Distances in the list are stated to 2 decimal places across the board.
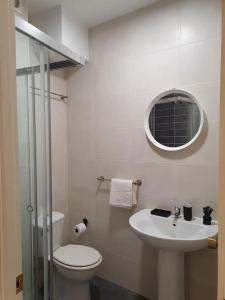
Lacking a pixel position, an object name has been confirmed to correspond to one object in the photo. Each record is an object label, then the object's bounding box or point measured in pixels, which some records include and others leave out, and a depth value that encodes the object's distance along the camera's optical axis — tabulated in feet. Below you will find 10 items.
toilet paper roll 7.07
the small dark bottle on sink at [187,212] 5.45
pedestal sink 4.61
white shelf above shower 4.59
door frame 2.27
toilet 5.78
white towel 6.39
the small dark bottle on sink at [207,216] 5.17
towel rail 6.47
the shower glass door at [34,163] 4.93
